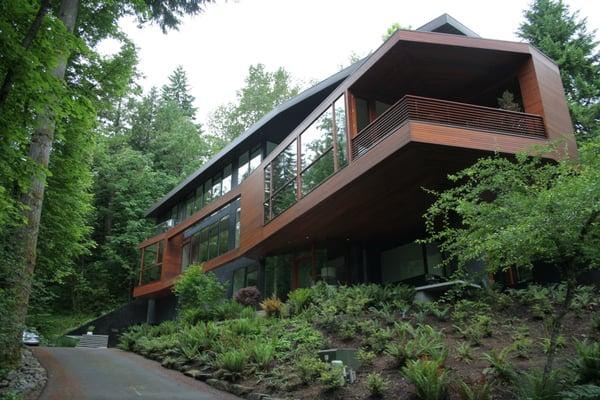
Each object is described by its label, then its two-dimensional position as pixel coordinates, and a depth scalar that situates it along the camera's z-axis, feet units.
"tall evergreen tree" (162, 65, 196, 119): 176.76
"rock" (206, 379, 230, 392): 28.62
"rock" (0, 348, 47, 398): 24.47
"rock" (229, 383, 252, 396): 27.02
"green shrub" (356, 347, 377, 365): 26.43
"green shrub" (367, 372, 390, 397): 21.99
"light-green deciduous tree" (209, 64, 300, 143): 136.05
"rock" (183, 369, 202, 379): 32.78
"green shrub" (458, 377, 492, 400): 18.89
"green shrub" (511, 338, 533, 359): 23.50
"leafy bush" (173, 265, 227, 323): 54.13
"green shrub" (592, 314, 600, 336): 24.61
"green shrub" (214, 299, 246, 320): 48.42
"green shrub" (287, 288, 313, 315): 41.68
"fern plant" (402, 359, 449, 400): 20.13
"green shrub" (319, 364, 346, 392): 23.61
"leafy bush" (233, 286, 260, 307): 54.95
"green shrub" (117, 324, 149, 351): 53.16
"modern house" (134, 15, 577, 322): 34.78
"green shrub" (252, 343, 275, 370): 30.01
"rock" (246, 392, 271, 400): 25.06
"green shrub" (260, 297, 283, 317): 43.67
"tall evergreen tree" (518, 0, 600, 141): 65.98
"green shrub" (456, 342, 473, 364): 24.06
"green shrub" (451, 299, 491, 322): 30.53
